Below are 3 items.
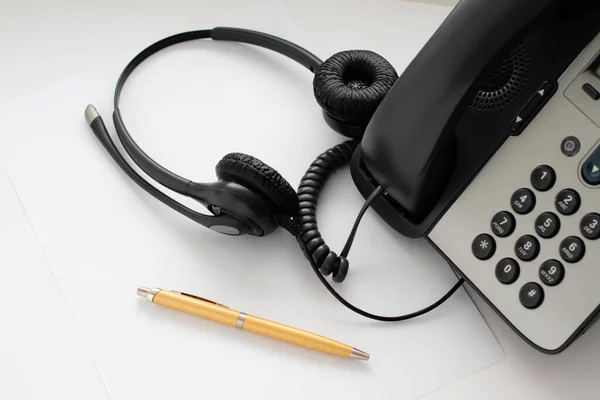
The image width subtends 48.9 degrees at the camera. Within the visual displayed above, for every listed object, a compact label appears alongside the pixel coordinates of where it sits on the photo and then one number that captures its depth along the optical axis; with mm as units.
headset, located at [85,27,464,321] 555
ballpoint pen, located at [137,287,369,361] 532
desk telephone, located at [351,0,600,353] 503
